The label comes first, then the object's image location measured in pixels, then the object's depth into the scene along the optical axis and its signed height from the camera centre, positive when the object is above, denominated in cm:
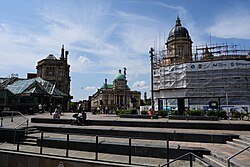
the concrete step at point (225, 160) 690 -195
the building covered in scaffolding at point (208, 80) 3944 +409
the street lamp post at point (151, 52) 3303 +732
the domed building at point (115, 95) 11639 +374
